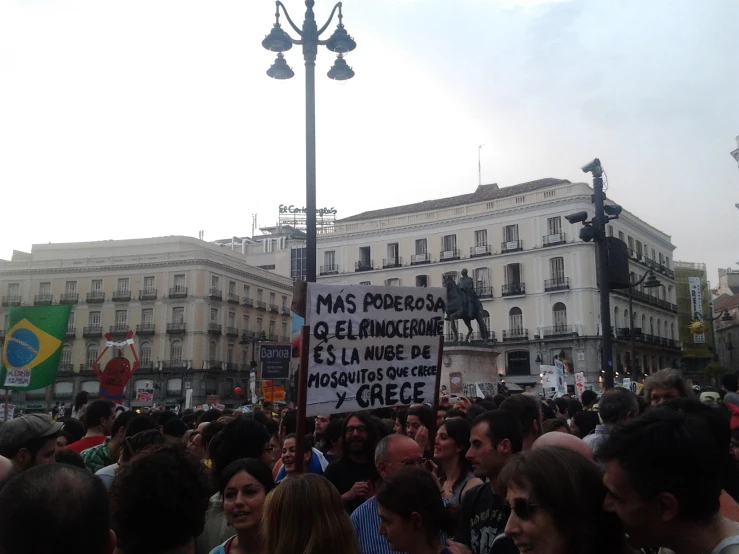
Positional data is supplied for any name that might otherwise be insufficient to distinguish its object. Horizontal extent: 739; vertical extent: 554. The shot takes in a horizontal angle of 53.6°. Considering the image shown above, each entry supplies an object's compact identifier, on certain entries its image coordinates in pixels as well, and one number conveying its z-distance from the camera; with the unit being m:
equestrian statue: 26.36
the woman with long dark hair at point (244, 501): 3.47
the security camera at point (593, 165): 11.23
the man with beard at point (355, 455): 4.85
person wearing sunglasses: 2.27
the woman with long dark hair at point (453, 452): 4.64
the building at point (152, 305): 53.25
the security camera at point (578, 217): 11.39
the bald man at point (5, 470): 3.25
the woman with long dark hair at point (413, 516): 3.13
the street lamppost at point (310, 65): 9.37
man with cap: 4.40
